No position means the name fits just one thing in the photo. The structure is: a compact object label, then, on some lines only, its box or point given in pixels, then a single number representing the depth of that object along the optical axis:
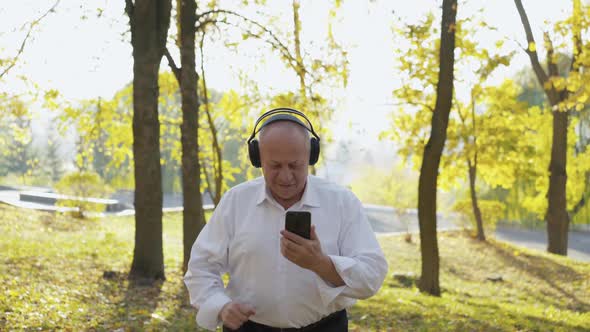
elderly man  2.43
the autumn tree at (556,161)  17.09
